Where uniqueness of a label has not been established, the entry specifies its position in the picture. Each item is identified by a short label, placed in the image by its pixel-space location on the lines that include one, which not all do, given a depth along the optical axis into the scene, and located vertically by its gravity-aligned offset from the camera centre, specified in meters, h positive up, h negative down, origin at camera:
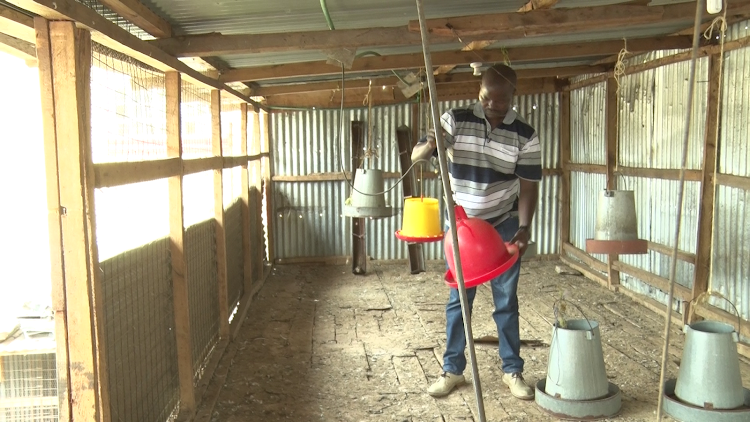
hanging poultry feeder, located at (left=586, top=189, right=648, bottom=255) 4.77 -0.49
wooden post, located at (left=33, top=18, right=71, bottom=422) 2.21 -0.18
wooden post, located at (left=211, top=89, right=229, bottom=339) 5.10 -0.47
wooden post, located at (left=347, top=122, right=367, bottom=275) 8.80 -0.93
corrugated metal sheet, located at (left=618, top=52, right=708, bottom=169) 5.45 +0.45
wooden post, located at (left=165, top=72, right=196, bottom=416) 3.73 -0.56
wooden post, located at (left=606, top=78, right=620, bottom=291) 7.14 +0.22
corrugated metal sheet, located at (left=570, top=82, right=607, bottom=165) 7.64 +0.47
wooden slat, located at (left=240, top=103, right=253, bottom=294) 6.97 -0.57
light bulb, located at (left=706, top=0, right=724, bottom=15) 2.32 +0.58
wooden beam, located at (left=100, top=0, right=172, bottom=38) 2.85 +0.75
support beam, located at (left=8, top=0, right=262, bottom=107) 2.03 +0.54
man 3.56 +0.01
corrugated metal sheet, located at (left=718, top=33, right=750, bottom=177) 4.75 +0.35
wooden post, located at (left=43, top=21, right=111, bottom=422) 2.22 -0.15
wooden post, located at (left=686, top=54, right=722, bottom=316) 5.07 -0.17
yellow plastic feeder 4.35 -0.41
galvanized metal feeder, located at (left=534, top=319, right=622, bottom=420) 3.57 -1.24
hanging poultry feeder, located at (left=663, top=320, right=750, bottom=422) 3.40 -1.21
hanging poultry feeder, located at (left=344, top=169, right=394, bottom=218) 4.99 -0.30
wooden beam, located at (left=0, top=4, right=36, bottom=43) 2.01 +0.48
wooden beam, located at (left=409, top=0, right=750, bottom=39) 3.72 +0.85
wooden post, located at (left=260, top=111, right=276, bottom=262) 8.99 -0.13
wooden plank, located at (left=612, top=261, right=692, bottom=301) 5.63 -1.17
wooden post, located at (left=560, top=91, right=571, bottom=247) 8.88 -0.02
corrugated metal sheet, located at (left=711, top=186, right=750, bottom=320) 4.83 -0.70
